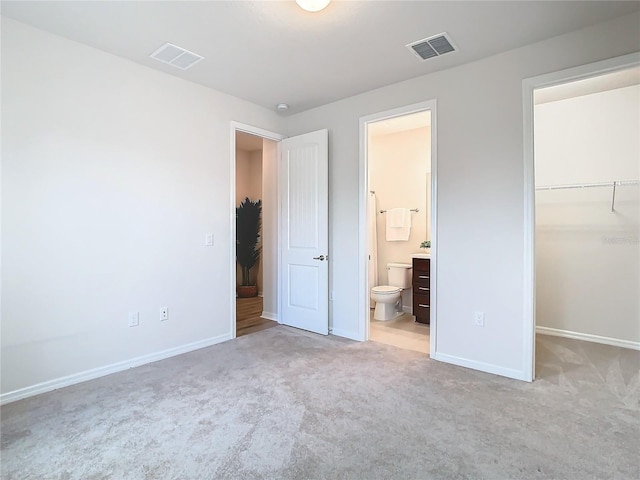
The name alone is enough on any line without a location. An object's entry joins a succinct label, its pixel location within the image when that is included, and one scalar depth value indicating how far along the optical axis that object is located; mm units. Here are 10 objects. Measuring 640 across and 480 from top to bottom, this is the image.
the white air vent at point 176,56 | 2660
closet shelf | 3320
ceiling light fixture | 1997
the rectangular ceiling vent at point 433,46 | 2502
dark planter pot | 6152
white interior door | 3812
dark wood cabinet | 4181
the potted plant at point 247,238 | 6178
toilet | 4348
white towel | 4855
